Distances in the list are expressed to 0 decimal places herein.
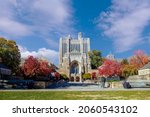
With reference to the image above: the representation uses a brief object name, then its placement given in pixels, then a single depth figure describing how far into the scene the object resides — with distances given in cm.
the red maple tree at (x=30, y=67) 5852
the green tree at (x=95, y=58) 12862
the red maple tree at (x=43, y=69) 6368
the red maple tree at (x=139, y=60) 8675
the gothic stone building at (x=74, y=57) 13500
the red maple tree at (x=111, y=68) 8274
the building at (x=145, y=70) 6835
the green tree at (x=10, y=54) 5559
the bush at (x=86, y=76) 12031
